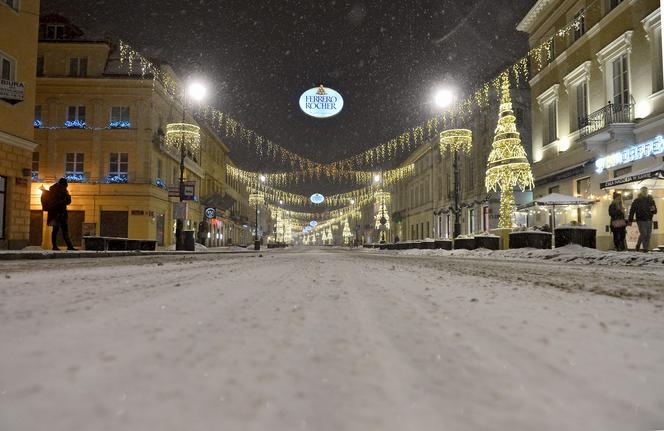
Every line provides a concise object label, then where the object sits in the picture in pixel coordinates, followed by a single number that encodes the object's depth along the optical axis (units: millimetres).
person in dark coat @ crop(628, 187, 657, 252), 11016
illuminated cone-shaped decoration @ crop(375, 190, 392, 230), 47416
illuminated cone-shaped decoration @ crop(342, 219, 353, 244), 98238
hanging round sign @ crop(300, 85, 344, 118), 28469
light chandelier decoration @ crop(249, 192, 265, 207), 45844
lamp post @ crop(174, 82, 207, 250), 20031
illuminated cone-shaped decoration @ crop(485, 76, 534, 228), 18531
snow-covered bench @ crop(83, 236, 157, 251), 12578
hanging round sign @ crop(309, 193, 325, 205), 65425
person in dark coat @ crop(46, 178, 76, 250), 10672
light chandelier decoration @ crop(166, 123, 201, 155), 22989
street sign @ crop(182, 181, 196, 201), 21266
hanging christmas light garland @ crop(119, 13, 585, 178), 24875
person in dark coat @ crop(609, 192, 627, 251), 11852
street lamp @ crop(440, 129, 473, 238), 21219
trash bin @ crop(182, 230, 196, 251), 19656
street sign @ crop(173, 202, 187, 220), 20172
